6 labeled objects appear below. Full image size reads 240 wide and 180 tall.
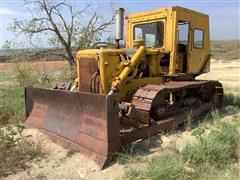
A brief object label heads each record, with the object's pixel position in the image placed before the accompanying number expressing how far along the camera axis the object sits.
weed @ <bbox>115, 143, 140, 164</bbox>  3.01
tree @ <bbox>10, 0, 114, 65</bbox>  8.06
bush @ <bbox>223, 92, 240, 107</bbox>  5.87
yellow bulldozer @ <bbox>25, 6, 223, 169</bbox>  3.24
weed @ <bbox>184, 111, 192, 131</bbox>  4.07
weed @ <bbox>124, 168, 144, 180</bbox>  2.65
